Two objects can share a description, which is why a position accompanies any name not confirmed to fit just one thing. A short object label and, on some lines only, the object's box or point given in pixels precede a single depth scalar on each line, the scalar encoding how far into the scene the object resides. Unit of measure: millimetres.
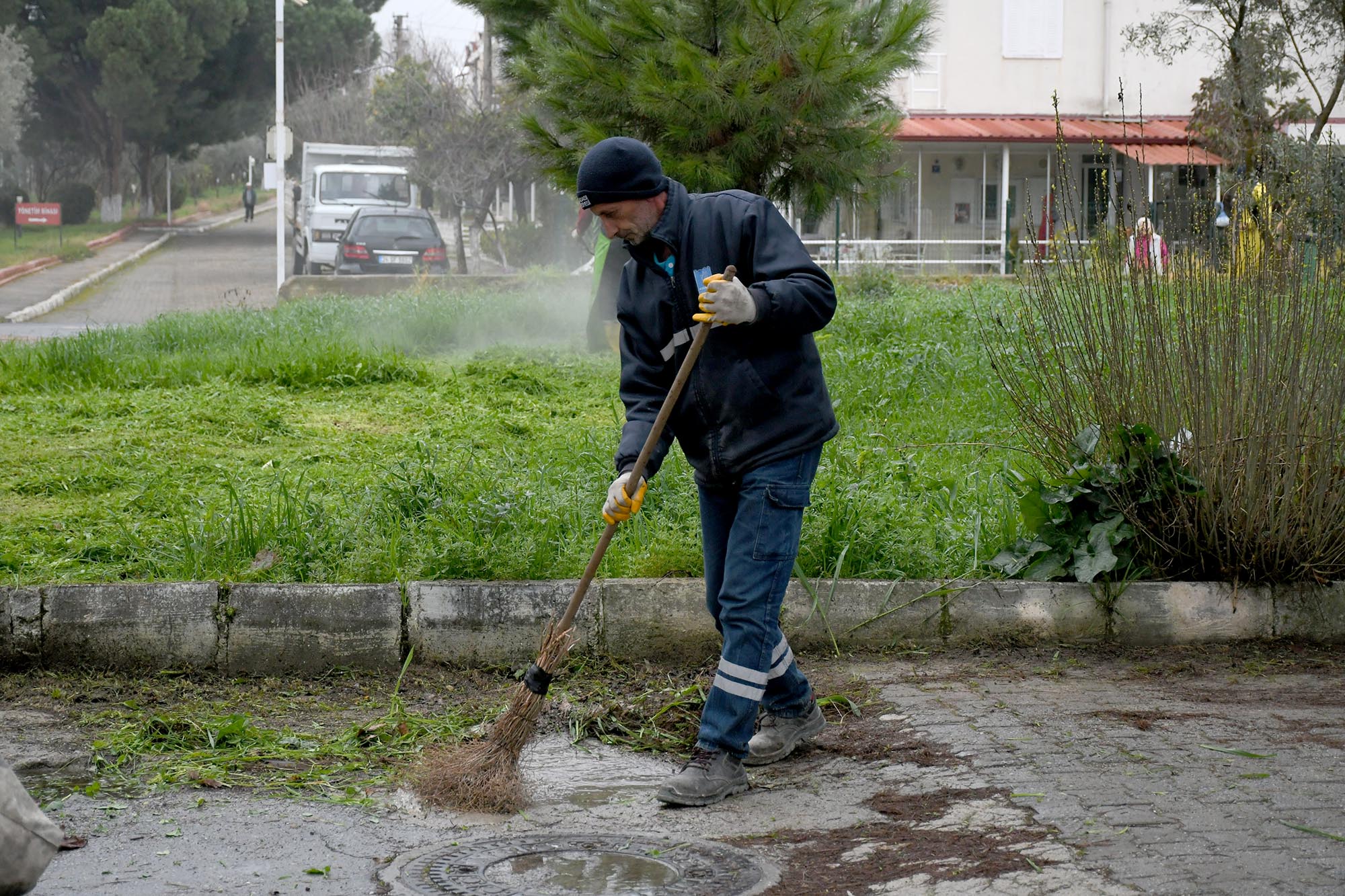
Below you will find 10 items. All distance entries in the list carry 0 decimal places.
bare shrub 5199
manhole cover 3330
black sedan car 23875
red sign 35562
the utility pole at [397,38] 55047
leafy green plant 5316
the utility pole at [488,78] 31155
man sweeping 3916
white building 31094
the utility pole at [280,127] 24938
